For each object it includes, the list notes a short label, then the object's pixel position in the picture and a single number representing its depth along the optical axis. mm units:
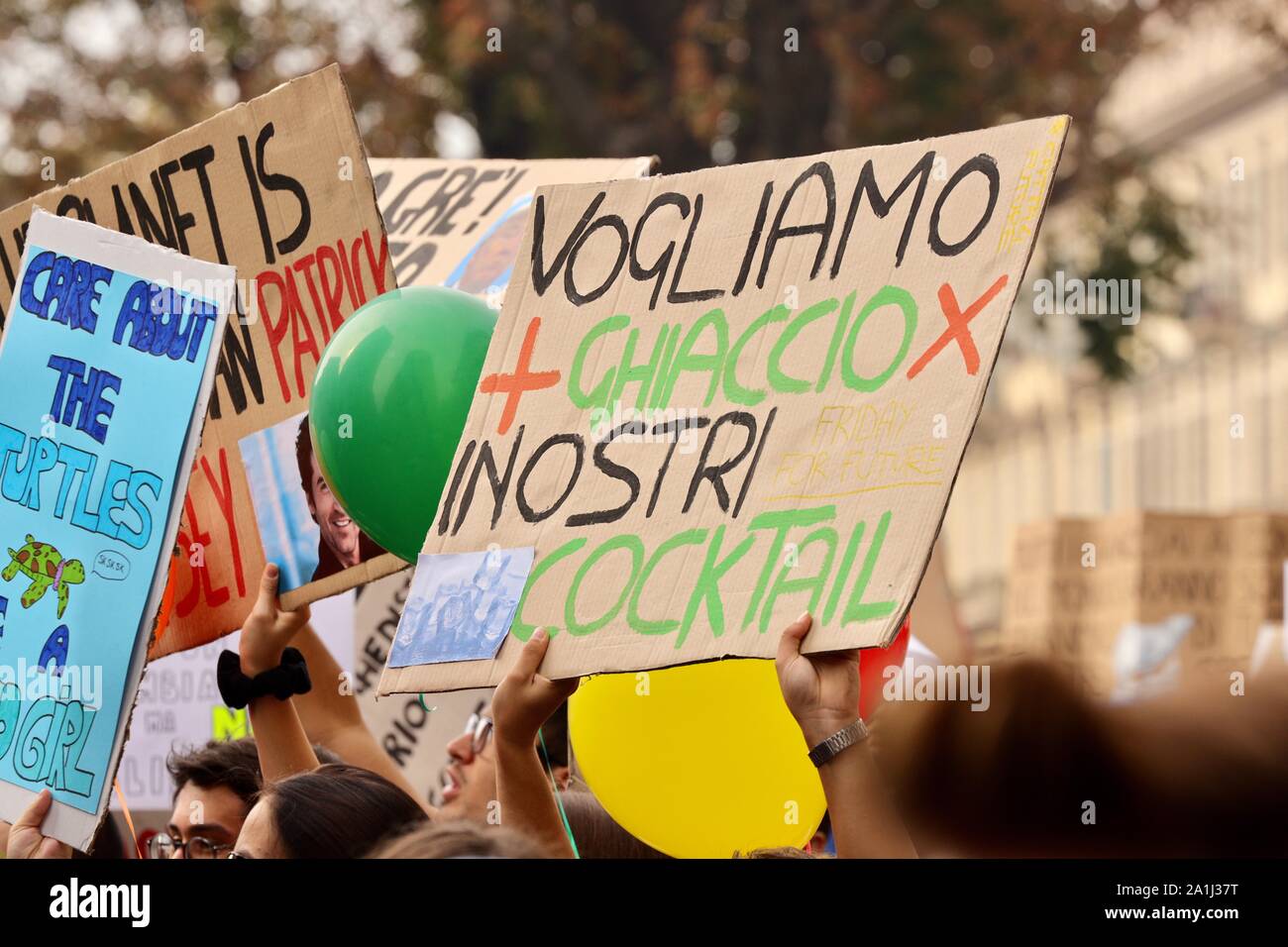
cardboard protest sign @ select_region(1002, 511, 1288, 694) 6777
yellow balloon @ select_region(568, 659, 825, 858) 3189
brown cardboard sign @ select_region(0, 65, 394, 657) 3490
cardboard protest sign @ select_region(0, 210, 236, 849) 3072
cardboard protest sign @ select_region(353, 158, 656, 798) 4184
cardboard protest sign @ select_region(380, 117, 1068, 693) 2541
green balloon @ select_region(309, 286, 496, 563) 3240
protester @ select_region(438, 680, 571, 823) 3838
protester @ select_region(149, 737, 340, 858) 3633
